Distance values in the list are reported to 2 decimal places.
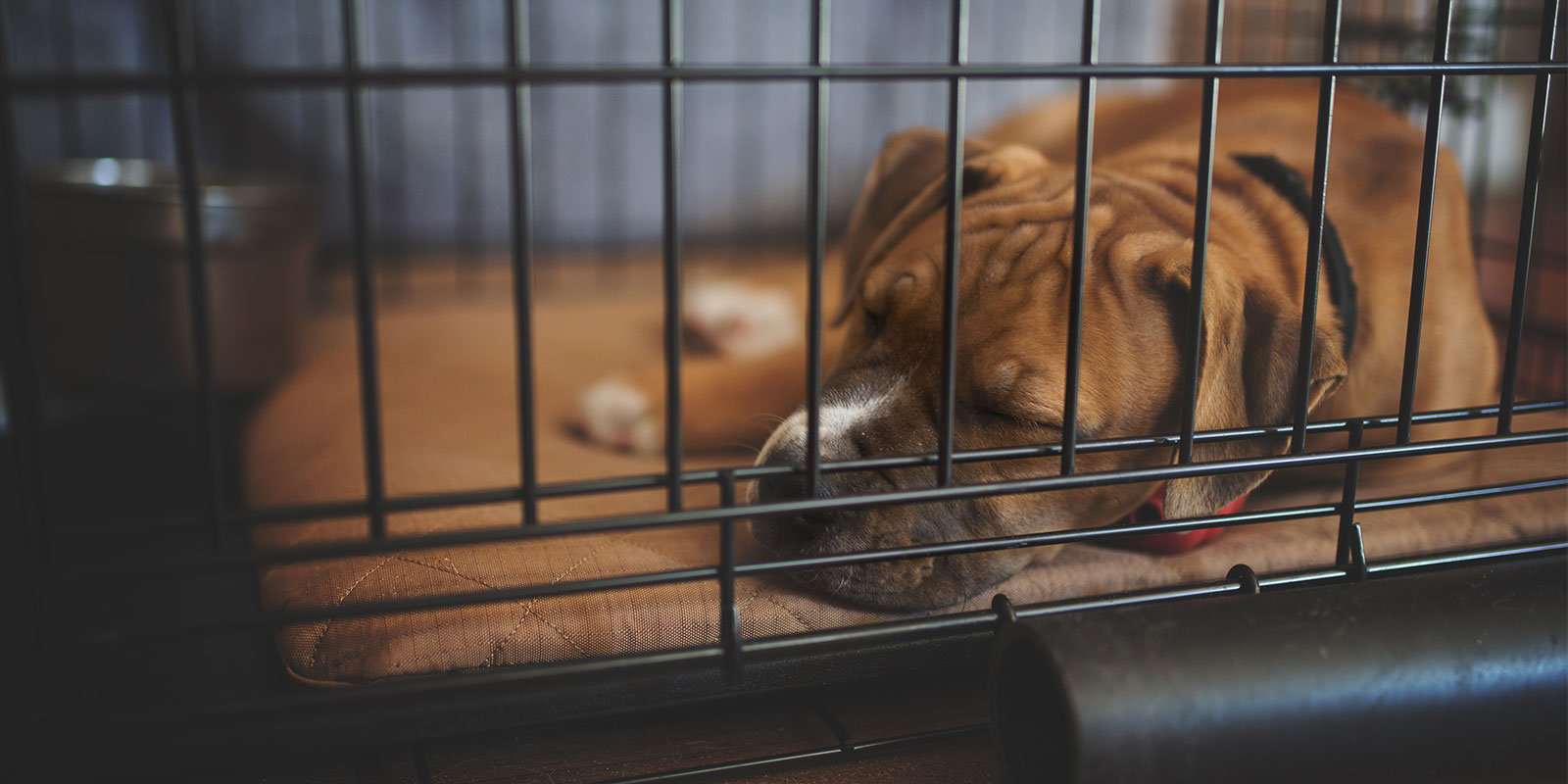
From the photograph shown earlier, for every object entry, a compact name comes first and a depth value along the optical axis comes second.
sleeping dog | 0.84
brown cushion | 0.80
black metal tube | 0.73
